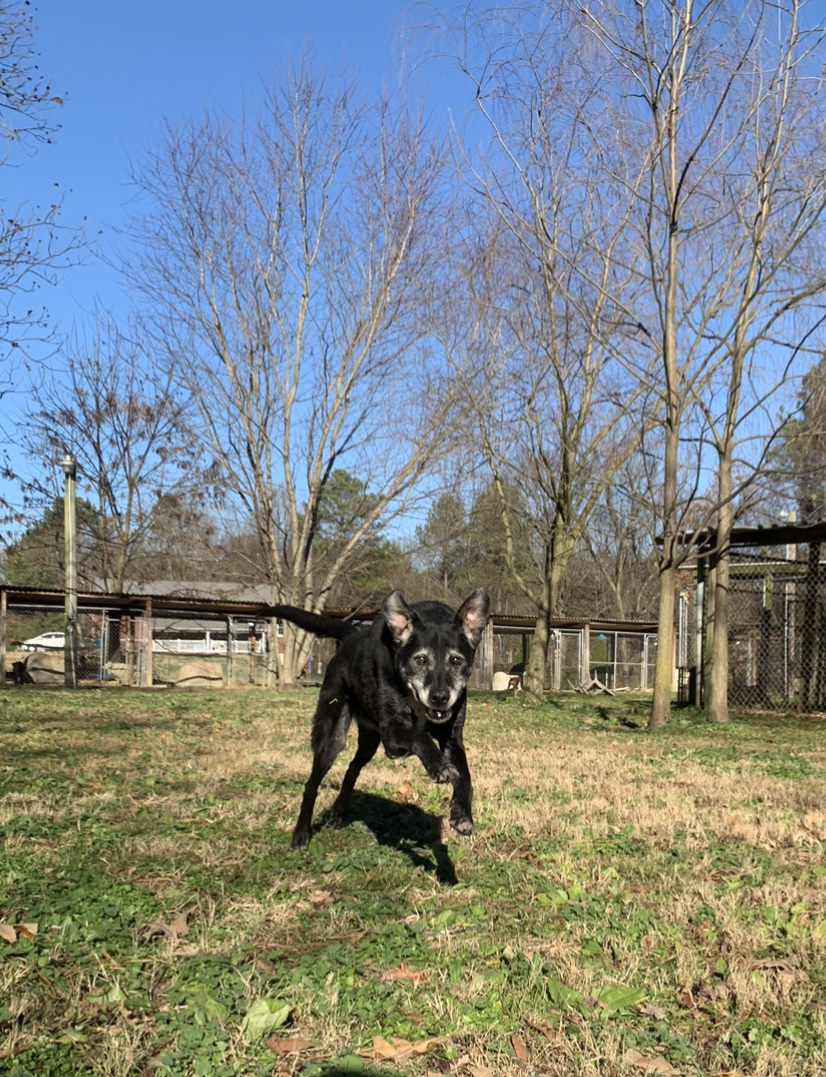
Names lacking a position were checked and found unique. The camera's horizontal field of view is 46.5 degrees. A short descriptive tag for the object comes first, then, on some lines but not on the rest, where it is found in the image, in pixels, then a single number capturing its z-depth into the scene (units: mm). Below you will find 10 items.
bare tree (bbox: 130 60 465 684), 22953
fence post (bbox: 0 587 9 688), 22641
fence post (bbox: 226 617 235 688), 26372
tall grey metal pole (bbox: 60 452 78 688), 22672
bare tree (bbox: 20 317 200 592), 36750
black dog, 4660
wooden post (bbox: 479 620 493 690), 28641
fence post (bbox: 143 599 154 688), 24578
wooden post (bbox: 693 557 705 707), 17344
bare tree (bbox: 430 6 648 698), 18742
